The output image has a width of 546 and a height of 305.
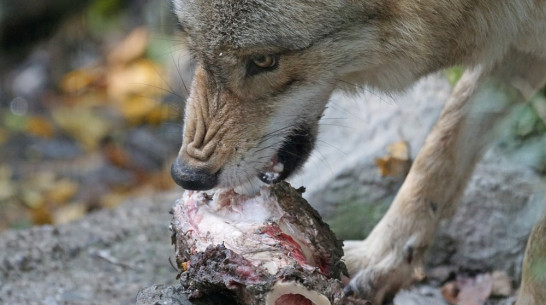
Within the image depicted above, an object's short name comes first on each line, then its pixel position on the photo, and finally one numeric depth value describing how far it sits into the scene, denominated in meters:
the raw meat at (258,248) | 5.77
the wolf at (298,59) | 6.79
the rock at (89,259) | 8.27
